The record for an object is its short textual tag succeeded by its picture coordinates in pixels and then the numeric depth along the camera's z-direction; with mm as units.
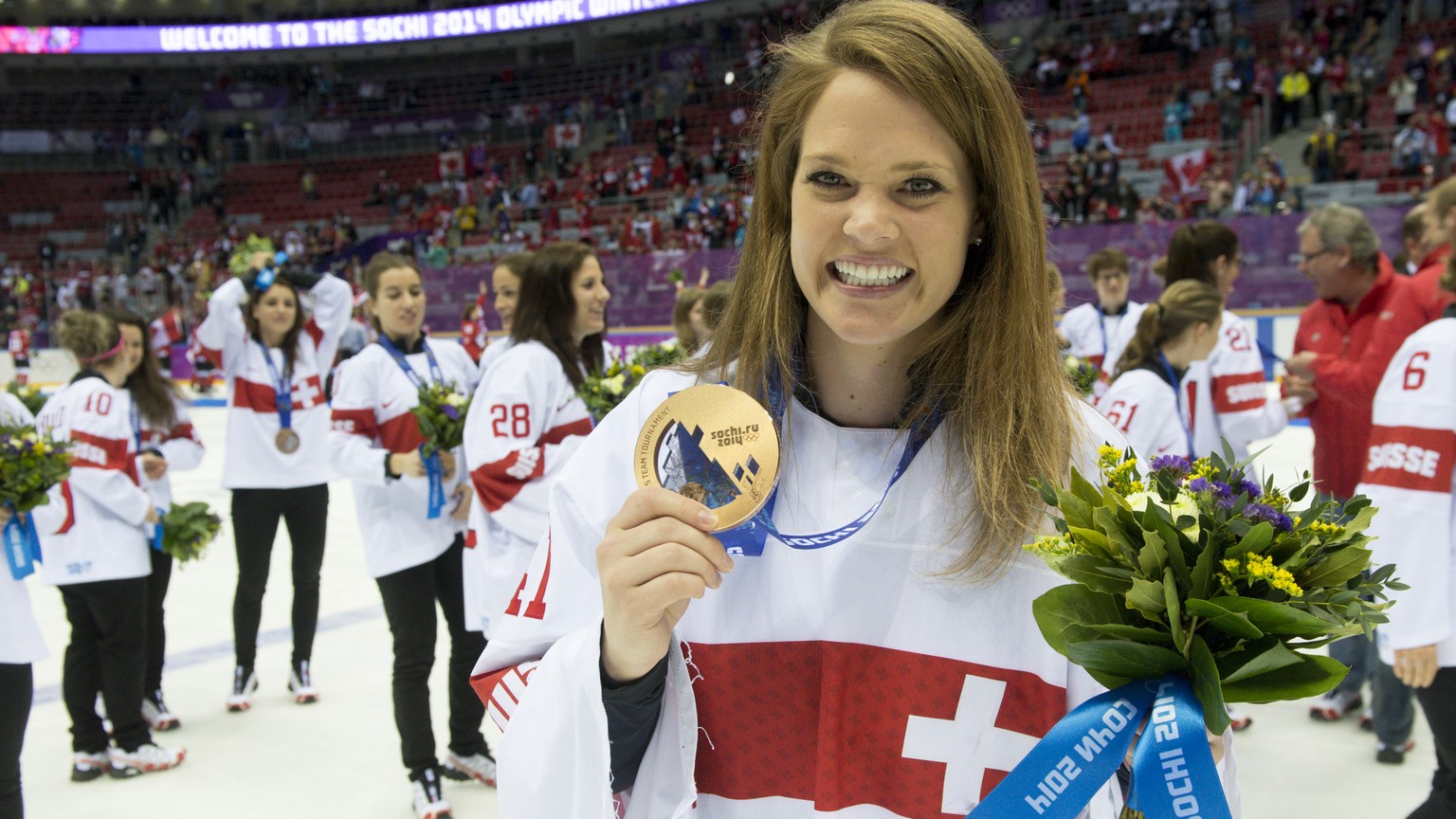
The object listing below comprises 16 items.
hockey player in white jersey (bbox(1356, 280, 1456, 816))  2342
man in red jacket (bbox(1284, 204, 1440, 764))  3811
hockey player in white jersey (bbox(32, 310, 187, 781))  3881
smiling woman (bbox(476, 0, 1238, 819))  1229
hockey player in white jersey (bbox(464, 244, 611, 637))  3457
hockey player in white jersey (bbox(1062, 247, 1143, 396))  7121
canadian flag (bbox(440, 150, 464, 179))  28344
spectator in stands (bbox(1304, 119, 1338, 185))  14477
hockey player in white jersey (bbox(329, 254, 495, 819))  3662
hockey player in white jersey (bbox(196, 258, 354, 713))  4738
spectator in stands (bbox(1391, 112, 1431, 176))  13961
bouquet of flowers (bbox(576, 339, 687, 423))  3473
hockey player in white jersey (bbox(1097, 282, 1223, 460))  3795
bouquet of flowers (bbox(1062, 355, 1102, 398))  3012
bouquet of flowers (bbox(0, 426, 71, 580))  3094
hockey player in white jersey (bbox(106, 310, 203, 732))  4531
